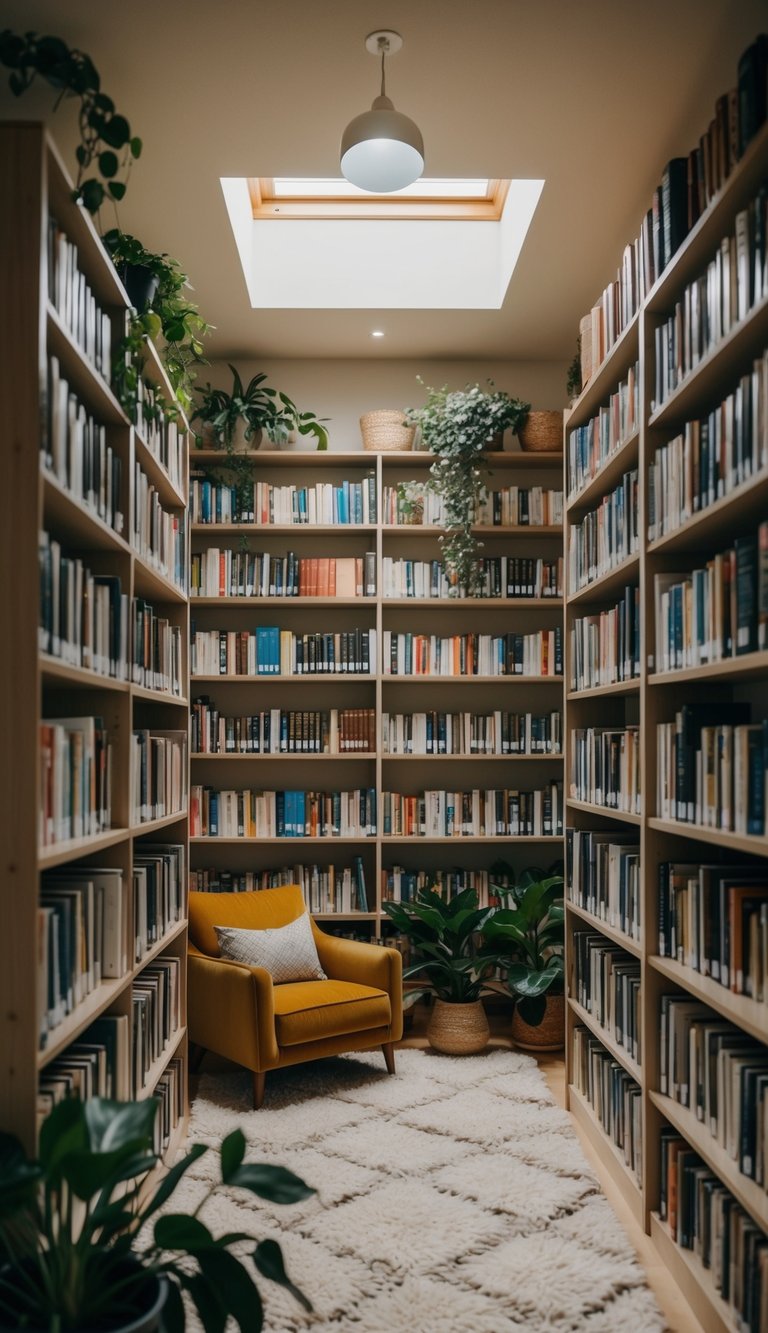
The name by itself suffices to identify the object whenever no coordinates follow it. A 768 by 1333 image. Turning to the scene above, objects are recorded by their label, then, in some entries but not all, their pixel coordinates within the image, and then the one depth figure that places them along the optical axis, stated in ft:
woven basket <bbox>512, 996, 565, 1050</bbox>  14.73
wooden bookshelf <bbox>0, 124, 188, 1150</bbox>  6.08
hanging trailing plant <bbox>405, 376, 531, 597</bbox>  15.23
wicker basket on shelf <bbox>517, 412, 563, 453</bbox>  16.20
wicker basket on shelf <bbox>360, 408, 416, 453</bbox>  15.99
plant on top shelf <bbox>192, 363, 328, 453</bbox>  15.80
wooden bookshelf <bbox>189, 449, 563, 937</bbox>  16.58
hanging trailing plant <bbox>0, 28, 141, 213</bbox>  7.17
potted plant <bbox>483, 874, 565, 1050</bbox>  14.30
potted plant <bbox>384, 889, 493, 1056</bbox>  14.55
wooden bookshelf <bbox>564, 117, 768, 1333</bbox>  7.01
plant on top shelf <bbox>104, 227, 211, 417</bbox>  8.86
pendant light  9.02
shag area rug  8.07
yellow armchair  12.29
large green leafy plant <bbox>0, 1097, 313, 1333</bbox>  5.82
